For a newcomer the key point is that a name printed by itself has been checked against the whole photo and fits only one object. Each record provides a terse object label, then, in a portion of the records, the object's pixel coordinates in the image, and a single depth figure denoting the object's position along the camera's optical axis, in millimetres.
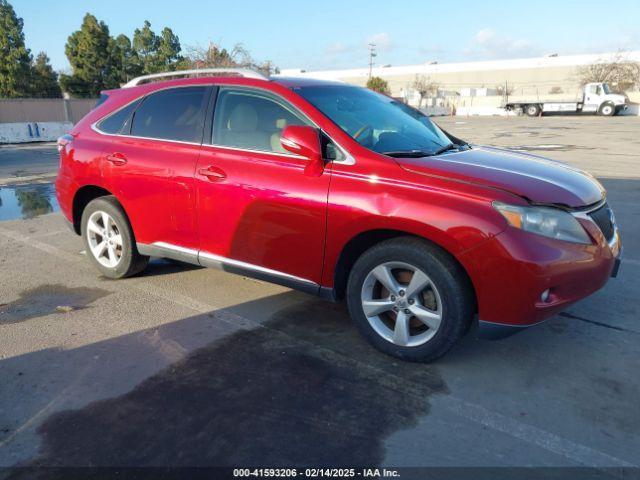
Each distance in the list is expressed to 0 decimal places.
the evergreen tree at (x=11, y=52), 37938
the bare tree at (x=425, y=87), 67125
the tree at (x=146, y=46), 47847
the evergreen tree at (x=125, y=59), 46000
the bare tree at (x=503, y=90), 74175
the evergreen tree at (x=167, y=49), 48875
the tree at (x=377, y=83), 56281
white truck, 41188
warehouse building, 77875
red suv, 2945
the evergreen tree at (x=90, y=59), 44156
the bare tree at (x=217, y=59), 27250
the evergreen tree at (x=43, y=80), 40625
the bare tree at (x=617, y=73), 61094
